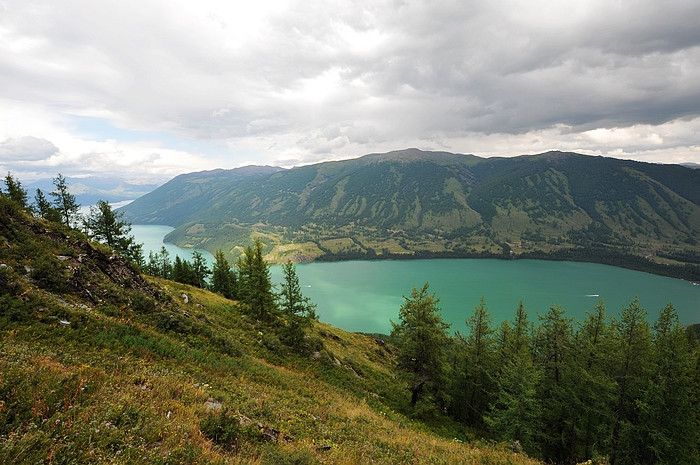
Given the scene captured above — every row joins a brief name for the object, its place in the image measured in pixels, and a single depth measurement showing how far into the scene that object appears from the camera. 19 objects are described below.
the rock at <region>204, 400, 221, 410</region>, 12.01
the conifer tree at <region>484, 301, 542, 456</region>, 23.95
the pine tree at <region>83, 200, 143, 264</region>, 44.88
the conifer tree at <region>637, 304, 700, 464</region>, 21.59
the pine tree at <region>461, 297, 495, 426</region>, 32.66
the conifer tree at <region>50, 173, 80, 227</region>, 44.10
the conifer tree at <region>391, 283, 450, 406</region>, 27.31
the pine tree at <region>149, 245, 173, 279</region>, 77.44
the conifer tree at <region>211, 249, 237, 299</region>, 67.19
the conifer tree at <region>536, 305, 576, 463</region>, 28.45
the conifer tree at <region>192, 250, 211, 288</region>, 69.06
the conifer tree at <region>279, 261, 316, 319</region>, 33.12
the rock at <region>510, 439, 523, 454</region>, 20.45
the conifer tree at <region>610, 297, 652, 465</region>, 23.08
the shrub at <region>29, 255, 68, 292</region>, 17.02
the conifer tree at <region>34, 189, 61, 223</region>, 43.69
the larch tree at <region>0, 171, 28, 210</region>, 41.00
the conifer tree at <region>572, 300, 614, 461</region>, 25.25
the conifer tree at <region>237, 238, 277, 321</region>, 35.38
